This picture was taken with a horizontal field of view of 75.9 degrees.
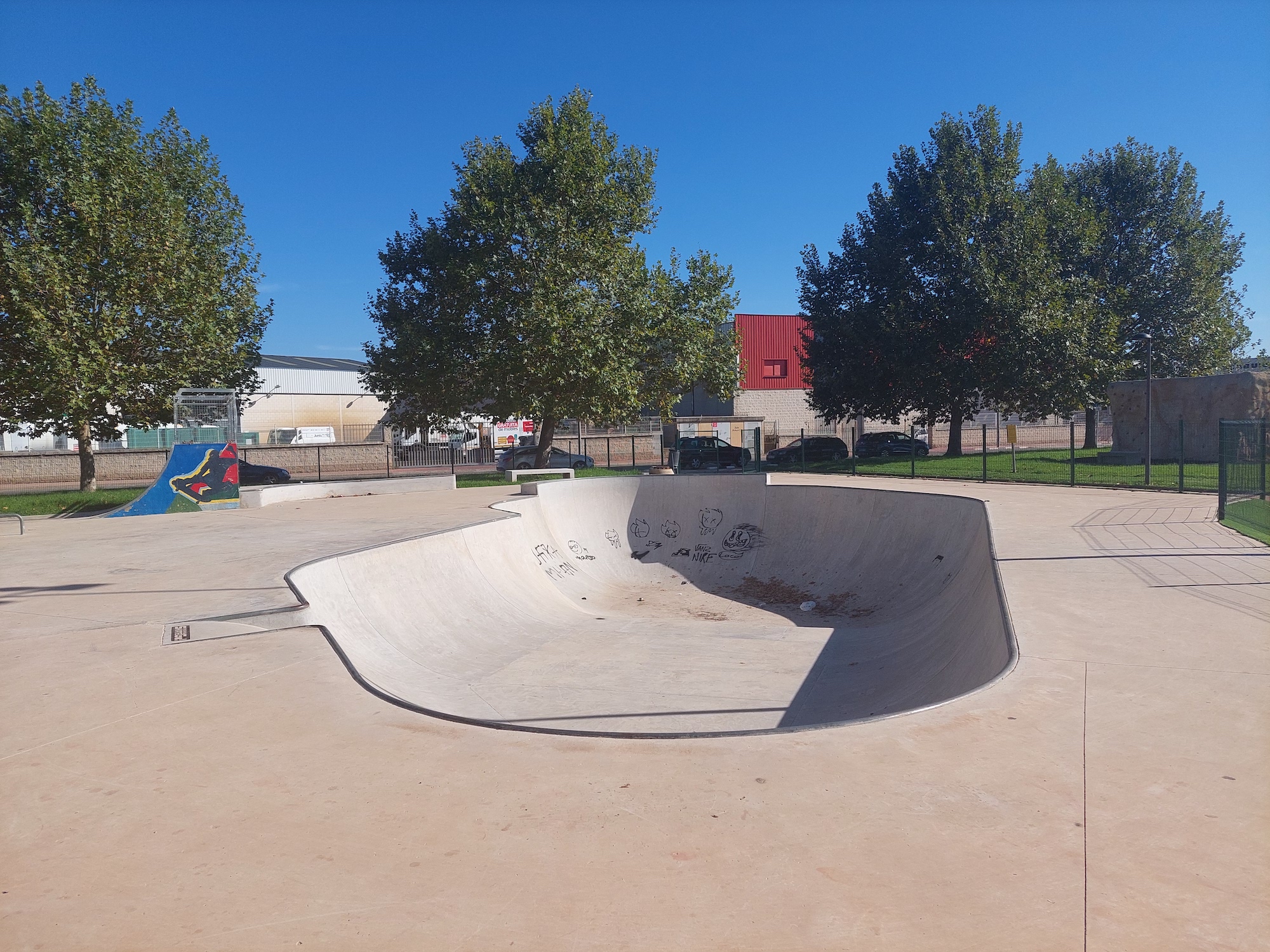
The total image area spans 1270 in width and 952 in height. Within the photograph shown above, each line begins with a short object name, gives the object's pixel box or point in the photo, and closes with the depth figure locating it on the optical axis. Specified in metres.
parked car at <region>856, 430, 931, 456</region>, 37.25
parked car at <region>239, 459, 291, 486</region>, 29.59
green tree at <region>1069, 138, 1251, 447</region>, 34.25
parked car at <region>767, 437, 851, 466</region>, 33.06
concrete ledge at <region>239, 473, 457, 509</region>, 18.97
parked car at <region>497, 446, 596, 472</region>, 33.78
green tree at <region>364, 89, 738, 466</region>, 22.69
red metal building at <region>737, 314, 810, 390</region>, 51.34
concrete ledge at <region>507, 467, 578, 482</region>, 24.06
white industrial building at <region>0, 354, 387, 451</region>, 49.03
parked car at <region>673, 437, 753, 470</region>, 30.67
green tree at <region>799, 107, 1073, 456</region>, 28.19
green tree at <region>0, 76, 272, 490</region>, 18.58
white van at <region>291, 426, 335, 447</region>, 44.97
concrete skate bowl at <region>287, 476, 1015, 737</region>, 7.35
